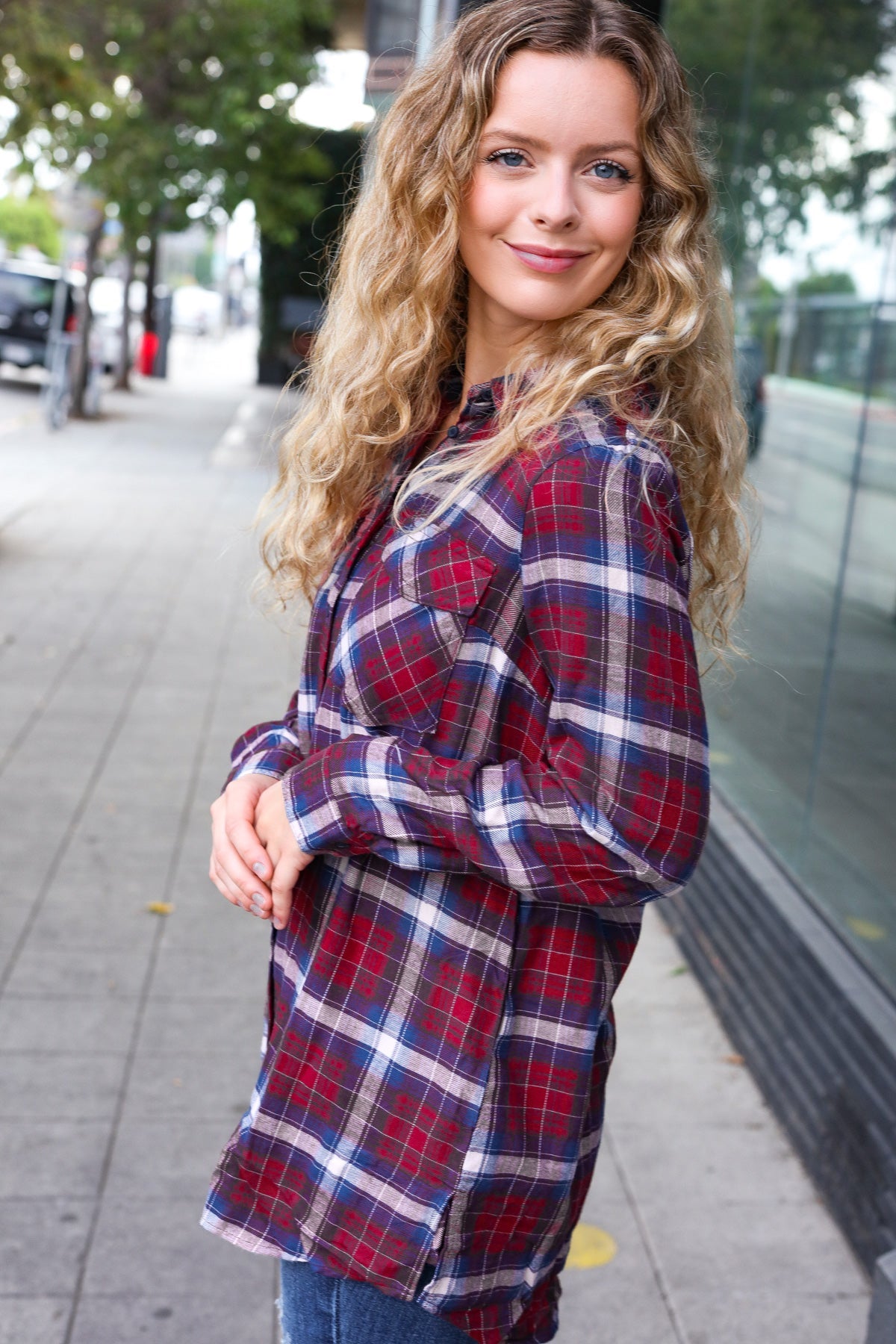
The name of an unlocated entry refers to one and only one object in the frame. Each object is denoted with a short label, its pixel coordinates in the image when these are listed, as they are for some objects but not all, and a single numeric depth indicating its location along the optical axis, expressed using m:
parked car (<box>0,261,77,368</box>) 23.52
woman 1.35
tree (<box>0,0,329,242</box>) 17.42
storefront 3.34
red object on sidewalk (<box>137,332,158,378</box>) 28.22
